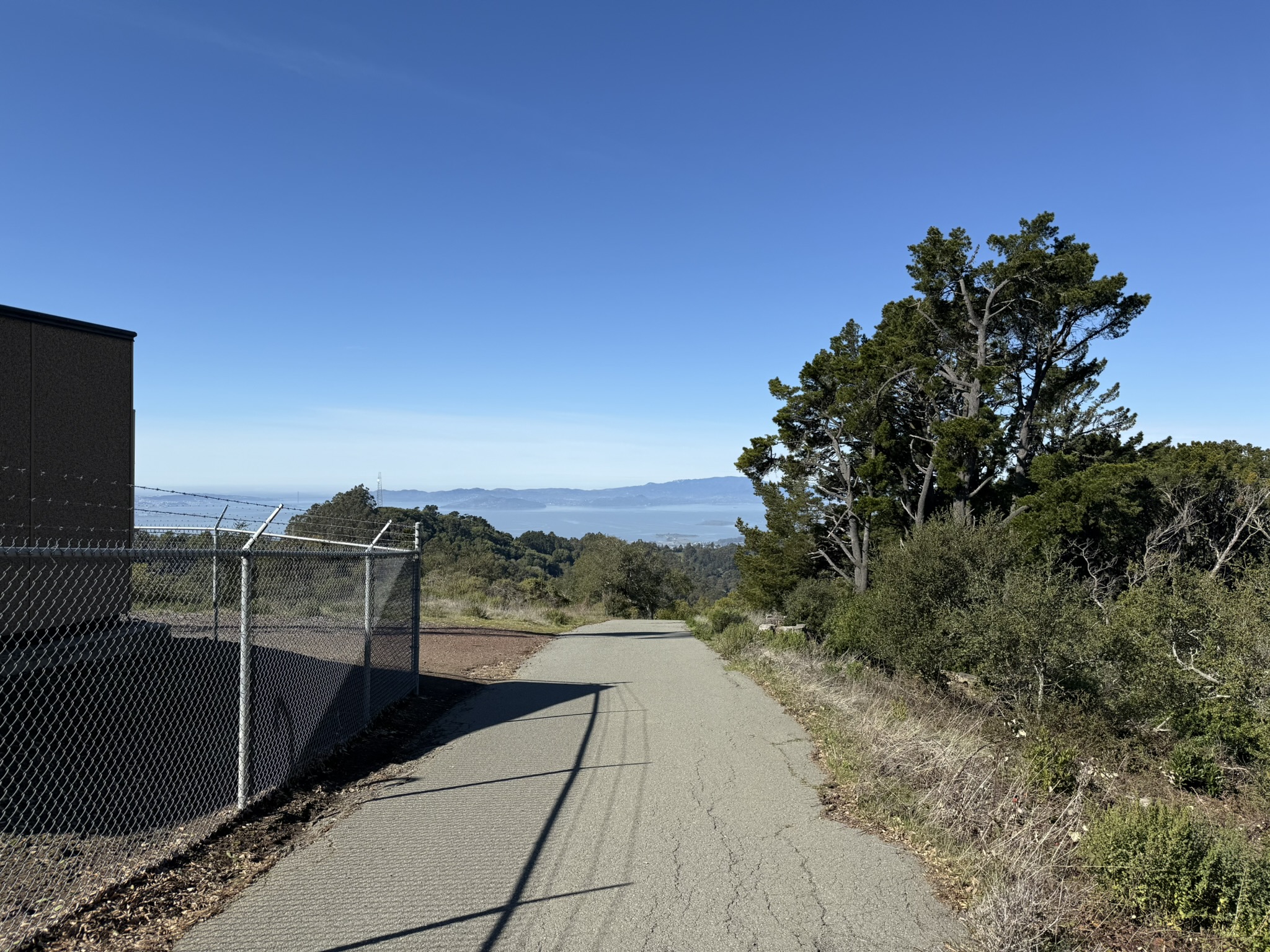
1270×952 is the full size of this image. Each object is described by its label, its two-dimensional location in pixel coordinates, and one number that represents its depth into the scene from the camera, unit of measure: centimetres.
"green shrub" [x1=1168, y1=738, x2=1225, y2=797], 1427
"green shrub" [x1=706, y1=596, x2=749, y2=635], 2401
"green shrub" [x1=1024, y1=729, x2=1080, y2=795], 809
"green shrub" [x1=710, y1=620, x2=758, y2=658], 1783
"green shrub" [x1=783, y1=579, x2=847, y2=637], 3612
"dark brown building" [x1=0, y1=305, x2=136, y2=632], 767
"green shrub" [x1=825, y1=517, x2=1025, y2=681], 1748
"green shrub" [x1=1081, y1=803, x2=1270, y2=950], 460
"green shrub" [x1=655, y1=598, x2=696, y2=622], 3819
